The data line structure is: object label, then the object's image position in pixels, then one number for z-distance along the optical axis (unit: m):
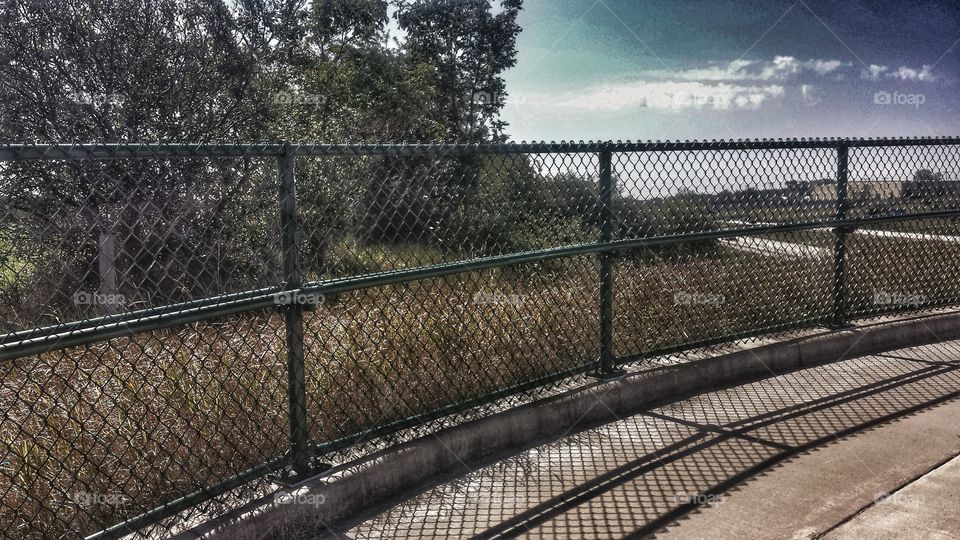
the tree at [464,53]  18.92
